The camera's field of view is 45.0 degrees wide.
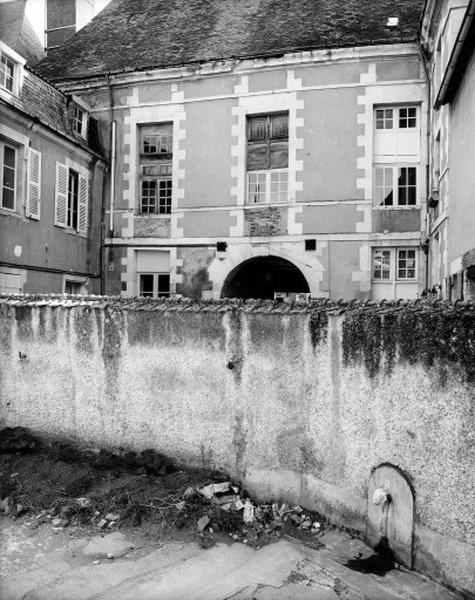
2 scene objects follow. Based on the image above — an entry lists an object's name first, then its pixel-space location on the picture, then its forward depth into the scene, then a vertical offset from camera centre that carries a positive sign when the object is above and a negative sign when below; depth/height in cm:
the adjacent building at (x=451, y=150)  796 +267
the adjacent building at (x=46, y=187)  1197 +261
